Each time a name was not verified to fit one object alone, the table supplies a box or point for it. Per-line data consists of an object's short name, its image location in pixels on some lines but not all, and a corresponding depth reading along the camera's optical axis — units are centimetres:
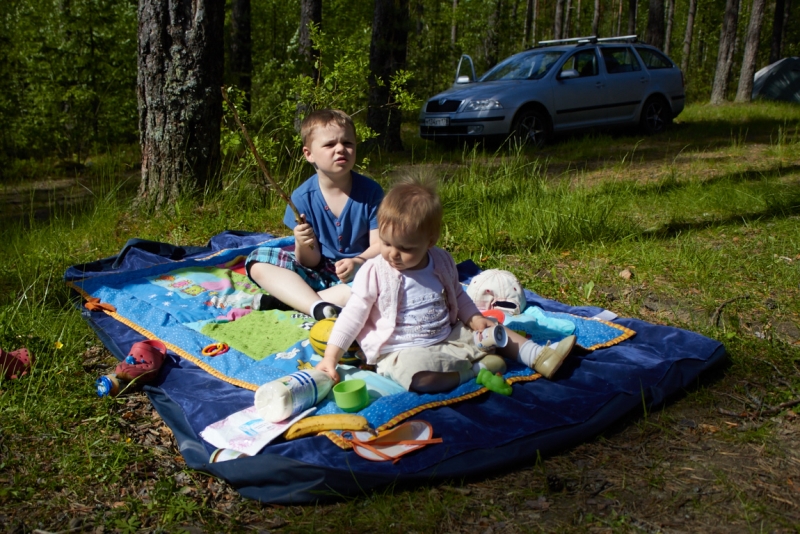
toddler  266
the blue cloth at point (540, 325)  338
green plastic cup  250
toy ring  314
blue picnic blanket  222
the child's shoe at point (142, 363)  284
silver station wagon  938
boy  348
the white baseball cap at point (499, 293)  366
